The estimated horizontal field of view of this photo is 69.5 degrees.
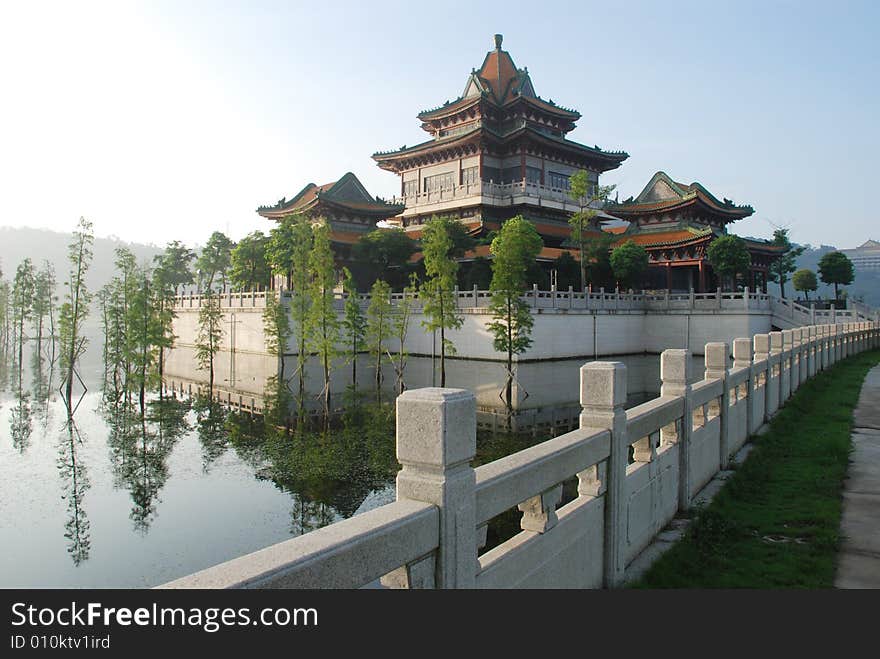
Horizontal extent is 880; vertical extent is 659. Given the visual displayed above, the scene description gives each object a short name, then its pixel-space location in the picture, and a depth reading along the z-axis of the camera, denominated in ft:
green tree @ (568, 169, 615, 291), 132.87
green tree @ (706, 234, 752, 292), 130.62
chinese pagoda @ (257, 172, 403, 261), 149.28
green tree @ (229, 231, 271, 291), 149.48
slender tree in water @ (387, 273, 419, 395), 110.32
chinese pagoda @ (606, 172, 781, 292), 143.02
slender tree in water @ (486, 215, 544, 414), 96.78
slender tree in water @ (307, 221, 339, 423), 98.43
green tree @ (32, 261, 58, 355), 172.45
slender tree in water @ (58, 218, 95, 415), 89.97
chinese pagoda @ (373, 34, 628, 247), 157.69
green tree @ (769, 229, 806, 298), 194.69
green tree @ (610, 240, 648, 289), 134.51
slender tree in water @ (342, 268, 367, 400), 109.70
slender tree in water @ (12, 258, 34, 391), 167.12
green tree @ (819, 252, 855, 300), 160.76
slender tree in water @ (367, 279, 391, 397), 107.14
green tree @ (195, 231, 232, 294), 200.64
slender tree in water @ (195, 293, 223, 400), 115.75
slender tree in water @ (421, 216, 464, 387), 101.09
